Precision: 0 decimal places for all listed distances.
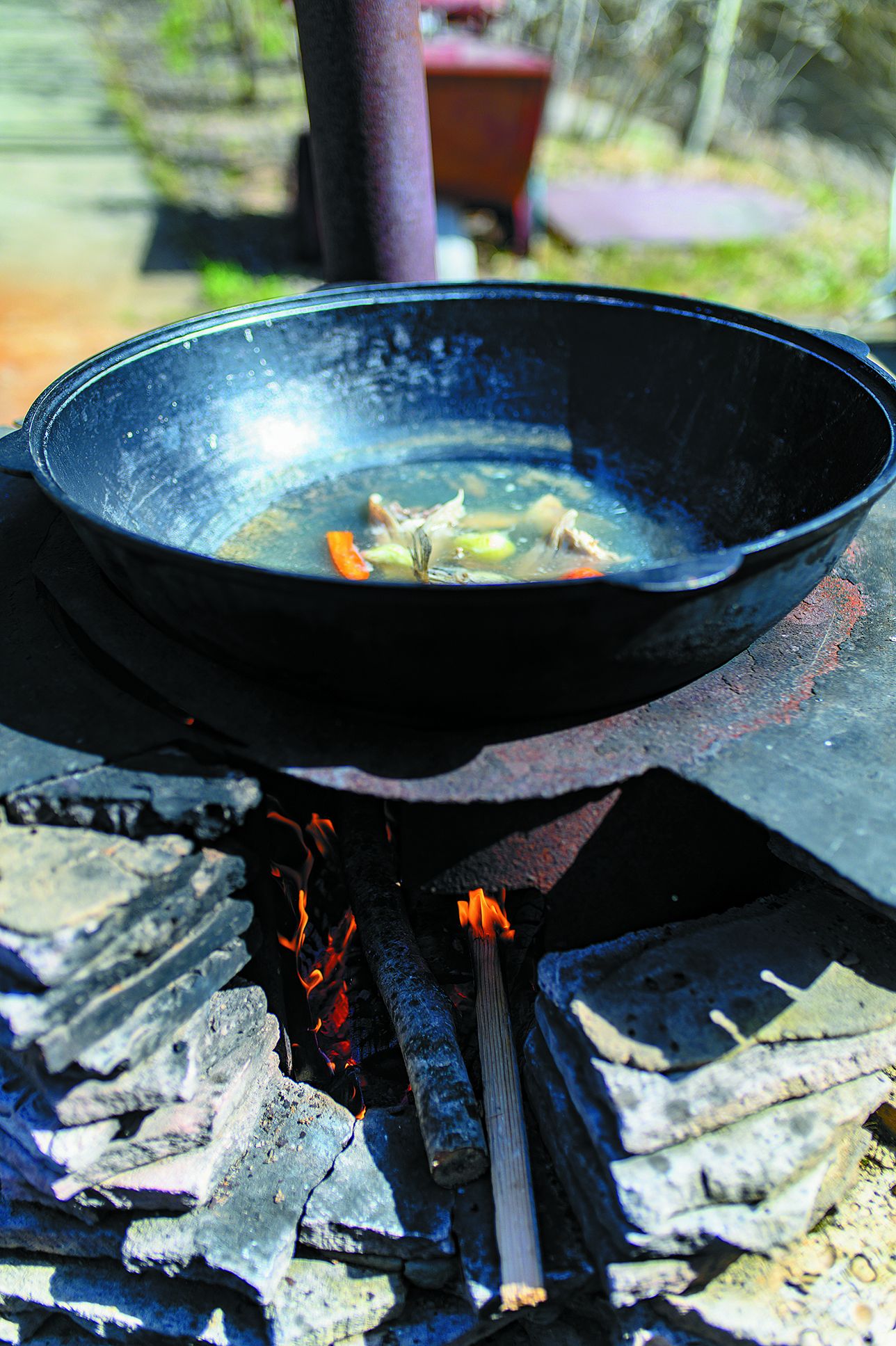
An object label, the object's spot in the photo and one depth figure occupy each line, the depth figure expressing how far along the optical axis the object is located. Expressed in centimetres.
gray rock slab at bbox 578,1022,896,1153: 81
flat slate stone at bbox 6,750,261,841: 83
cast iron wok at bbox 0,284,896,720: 79
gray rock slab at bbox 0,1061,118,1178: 84
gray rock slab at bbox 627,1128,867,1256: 80
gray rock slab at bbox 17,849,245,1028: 80
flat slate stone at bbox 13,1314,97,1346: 92
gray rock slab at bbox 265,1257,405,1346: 85
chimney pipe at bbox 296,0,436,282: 115
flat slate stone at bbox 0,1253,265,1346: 88
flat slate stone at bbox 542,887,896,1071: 83
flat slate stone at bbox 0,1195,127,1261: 89
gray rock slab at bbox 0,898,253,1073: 80
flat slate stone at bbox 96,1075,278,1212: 86
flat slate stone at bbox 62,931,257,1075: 82
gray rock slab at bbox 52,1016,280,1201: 86
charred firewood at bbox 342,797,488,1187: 87
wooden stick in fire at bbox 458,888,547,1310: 83
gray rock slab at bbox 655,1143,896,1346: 82
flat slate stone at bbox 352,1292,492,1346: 87
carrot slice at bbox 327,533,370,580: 110
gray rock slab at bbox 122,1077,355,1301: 86
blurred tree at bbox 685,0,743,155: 355
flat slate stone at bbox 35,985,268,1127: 83
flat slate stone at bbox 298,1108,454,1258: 86
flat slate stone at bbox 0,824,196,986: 79
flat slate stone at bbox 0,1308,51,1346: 91
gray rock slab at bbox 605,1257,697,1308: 81
